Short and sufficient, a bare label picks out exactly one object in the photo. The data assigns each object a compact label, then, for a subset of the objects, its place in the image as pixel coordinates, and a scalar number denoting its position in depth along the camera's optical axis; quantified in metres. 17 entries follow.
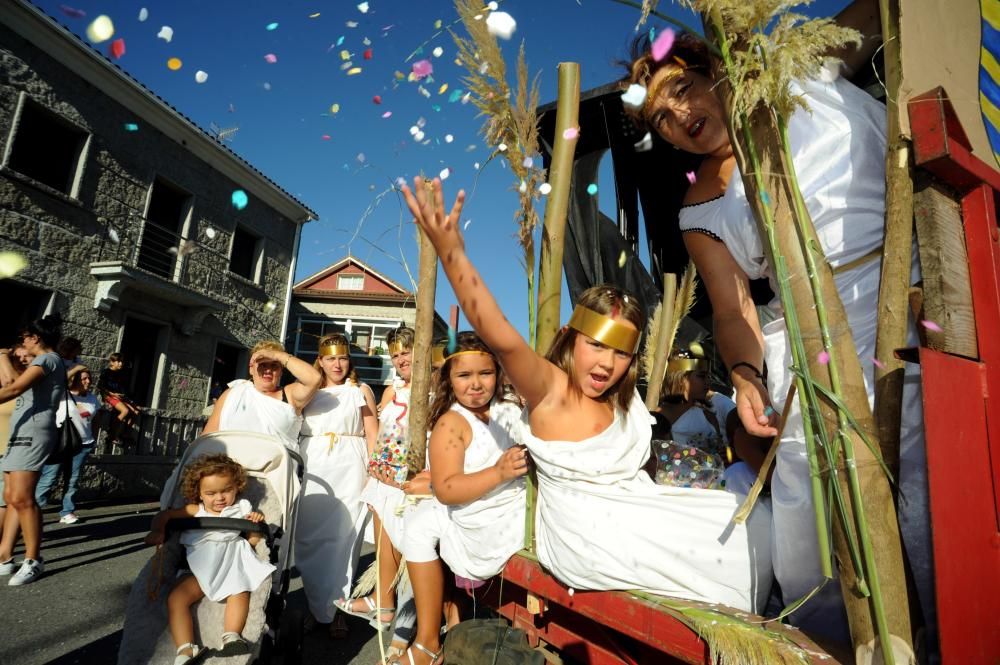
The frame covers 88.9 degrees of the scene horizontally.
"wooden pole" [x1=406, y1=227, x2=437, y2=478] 2.70
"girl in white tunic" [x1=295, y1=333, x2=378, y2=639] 3.85
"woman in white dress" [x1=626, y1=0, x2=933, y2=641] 1.29
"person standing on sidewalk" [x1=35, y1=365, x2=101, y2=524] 6.14
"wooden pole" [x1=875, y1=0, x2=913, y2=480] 1.14
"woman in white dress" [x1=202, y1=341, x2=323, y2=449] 3.67
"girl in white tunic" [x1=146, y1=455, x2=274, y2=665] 2.54
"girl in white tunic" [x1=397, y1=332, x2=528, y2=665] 1.94
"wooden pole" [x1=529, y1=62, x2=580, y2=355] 2.02
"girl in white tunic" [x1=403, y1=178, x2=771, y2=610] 1.44
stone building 8.35
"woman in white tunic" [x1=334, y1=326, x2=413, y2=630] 3.16
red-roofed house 18.47
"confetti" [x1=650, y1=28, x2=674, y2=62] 1.86
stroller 2.54
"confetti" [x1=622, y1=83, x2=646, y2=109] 1.89
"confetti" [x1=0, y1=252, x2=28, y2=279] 7.89
